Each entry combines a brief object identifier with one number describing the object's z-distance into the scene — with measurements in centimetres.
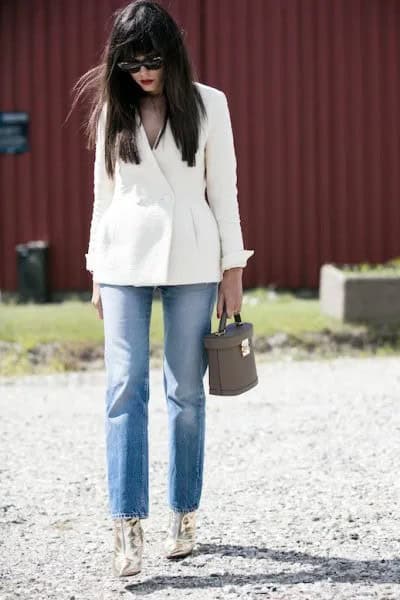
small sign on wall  1240
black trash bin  1221
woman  427
